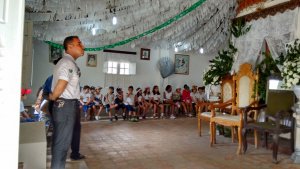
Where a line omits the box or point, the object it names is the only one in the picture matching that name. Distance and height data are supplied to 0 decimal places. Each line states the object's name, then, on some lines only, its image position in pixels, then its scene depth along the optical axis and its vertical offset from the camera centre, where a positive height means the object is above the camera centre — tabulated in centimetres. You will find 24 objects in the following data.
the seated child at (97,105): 626 -43
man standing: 219 -16
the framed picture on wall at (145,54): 878 +113
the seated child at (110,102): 627 -37
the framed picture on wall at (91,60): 820 +83
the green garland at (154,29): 387 +99
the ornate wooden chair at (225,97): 424 -14
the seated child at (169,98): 727 -28
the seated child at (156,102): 699 -38
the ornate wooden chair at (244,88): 425 +3
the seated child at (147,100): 692 -33
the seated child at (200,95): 802 -19
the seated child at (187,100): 759 -33
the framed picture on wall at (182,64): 915 +86
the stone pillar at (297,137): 319 -57
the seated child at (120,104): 641 -40
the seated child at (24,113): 258 -39
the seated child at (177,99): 741 -31
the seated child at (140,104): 673 -42
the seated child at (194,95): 790 -19
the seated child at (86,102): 620 -36
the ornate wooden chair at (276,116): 319 -35
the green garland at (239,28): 493 +115
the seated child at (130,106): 639 -45
